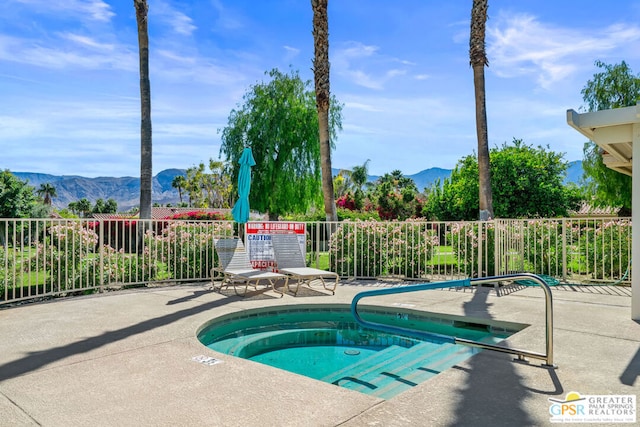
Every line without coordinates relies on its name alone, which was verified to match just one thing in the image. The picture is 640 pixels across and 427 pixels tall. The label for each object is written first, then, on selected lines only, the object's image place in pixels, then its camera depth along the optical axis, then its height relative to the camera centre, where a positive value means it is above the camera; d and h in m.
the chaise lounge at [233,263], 8.77 -0.86
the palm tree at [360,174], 81.62 +8.59
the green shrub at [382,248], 11.25 -0.70
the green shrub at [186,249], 10.12 -0.62
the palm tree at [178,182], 102.31 +9.10
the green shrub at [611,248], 10.24 -0.67
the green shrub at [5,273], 7.13 -0.89
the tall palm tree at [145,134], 13.17 +2.58
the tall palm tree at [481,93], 12.37 +3.71
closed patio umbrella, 10.38 +0.75
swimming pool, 4.52 -1.58
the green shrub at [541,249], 11.11 -0.72
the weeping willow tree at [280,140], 24.19 +4.46
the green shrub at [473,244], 10.77 -0.60
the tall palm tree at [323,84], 14.15 +4.55
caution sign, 10.30 -0.49
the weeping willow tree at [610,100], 21.02 +5.71
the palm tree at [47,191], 99.96 +7.07
